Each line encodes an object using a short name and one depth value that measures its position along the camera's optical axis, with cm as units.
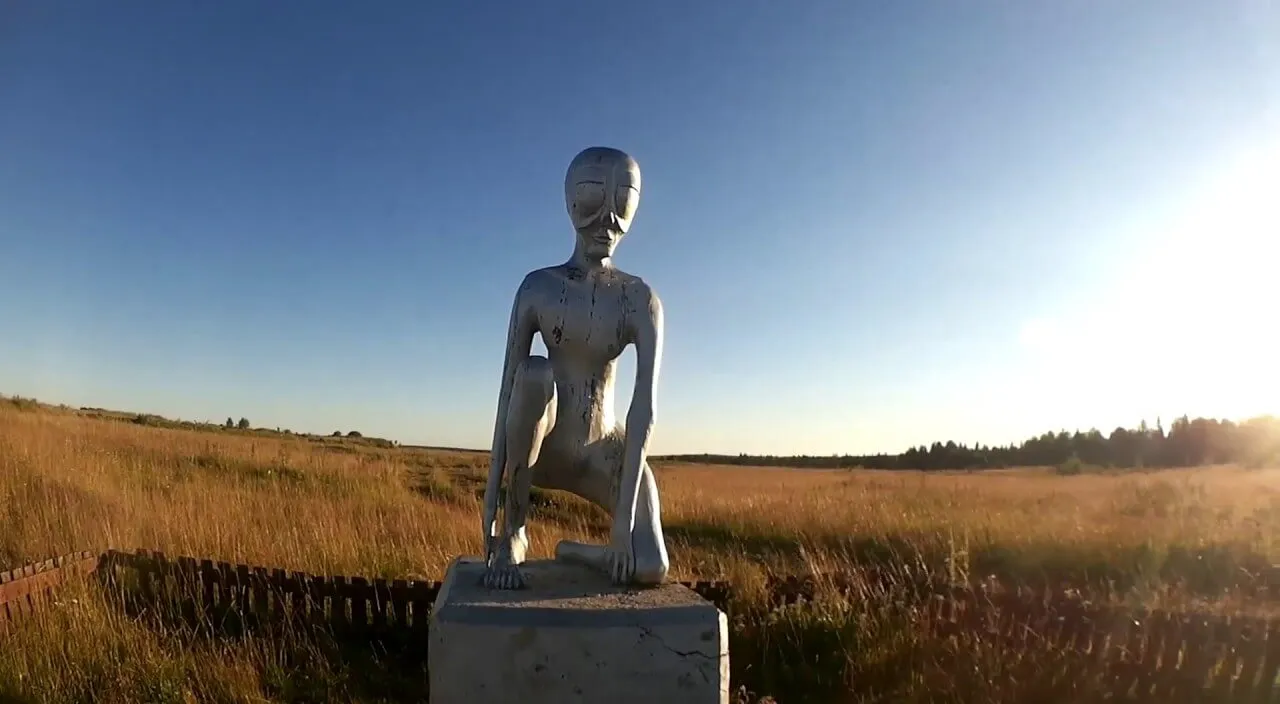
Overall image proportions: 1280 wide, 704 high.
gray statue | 292
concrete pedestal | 240
